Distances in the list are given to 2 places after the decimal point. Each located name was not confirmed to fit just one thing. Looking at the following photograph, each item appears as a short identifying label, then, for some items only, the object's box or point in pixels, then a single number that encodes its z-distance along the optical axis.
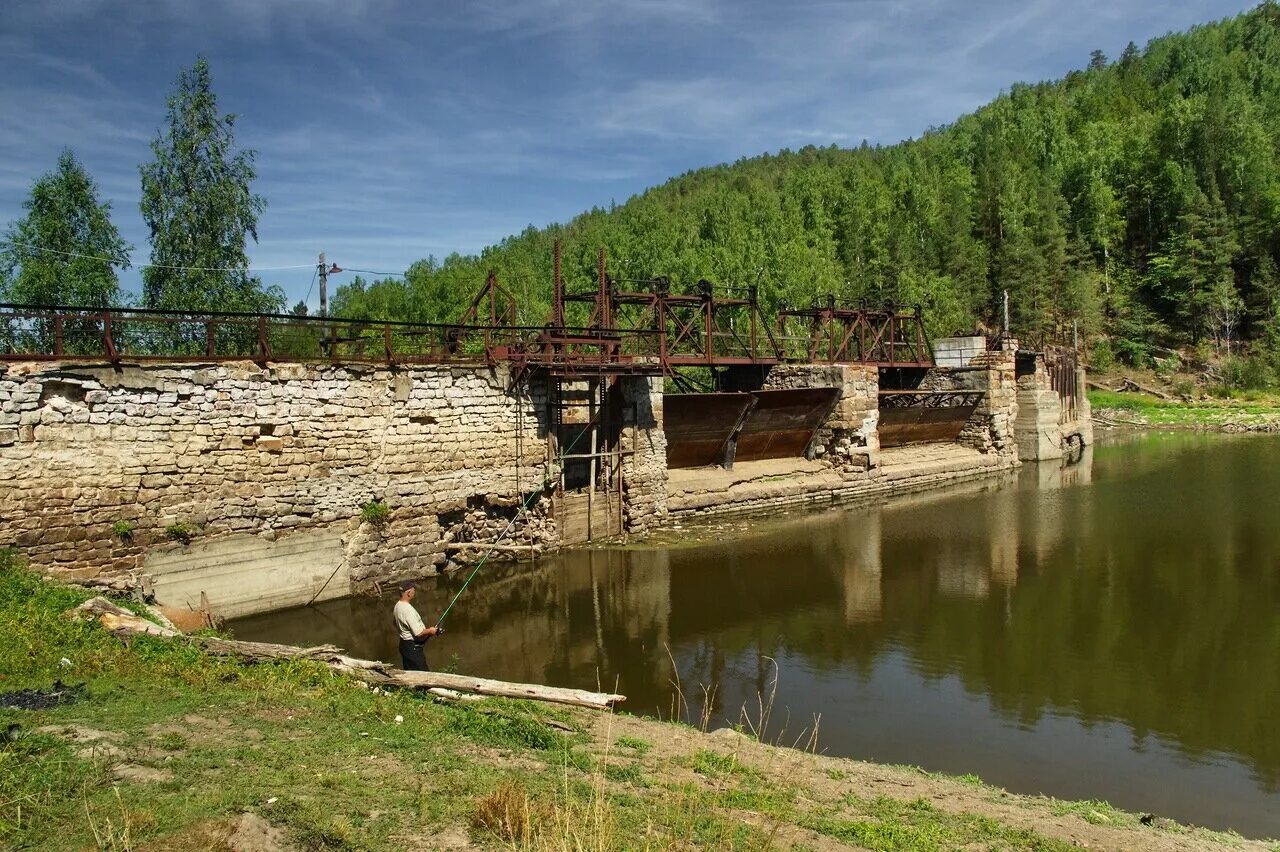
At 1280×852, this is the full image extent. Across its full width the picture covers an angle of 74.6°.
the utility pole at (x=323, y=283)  27.73
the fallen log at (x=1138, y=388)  59.06
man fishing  10.62
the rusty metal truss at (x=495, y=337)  15.20
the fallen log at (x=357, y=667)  8.76
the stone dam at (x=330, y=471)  13.69
